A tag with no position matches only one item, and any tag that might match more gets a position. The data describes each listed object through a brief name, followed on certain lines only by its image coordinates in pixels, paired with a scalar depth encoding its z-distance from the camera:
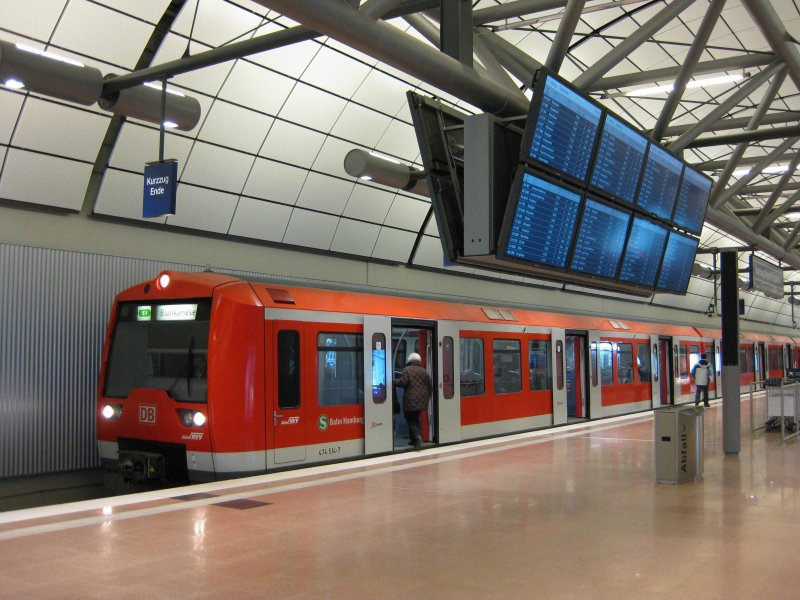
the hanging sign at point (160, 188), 9.81
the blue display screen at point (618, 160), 8.68
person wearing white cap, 12.82
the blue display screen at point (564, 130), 7.41
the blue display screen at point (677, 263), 11.07
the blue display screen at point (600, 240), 8.74
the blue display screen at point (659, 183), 9.83
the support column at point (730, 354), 12.59
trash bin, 9.74
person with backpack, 22.52
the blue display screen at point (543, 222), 7.43
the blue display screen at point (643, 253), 9.94
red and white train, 9.66
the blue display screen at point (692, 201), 10.98
